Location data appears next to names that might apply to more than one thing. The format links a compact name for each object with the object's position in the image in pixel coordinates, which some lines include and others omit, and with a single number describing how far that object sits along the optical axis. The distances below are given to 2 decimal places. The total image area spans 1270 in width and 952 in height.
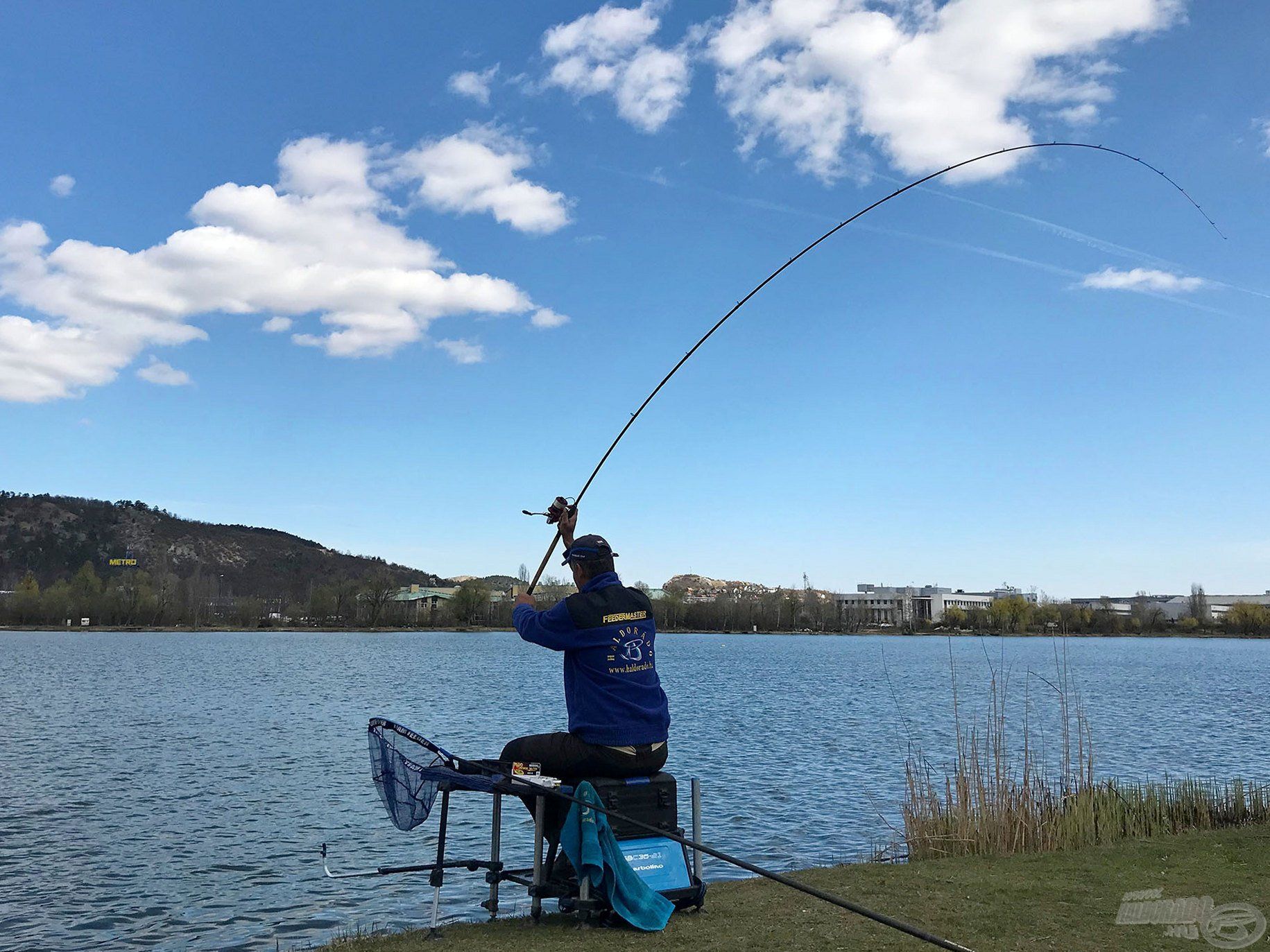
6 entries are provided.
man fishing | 5.75
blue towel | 5.51
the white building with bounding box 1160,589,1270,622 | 185.12
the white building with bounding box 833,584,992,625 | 190.12
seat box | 5.63
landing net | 5.91
